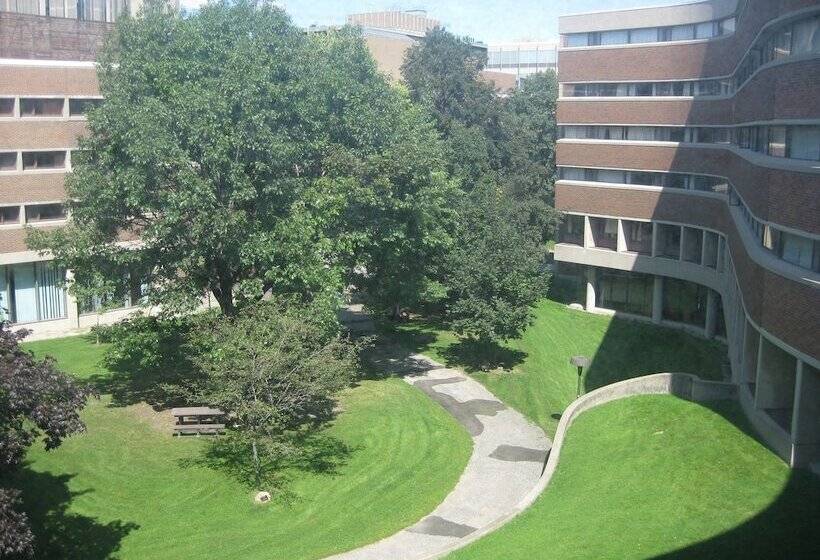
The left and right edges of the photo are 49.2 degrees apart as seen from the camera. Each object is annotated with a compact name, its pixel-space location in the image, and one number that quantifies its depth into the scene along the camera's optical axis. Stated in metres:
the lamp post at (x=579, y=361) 29.12
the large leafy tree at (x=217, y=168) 26.80
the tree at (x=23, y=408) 14.76
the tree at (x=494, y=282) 35.34
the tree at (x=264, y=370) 23.62
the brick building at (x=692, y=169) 23.02
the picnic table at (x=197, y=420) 27.62
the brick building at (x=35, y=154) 39.50
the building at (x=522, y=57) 150.50
